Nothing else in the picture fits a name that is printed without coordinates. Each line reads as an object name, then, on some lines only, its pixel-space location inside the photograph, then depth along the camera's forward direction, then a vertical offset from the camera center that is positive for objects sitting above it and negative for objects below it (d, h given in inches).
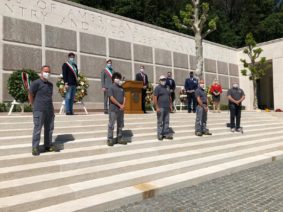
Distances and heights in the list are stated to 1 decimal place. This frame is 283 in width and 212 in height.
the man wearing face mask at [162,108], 246.7 +2.4
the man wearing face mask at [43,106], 177.1 +4.7
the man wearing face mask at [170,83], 363.7 +42.0
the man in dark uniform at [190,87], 399.7 +38.6
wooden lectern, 318.4 +20.5
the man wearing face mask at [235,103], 321.5 +8.1
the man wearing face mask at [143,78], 342.8 +47.6
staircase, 144.2 -42.8
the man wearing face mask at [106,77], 300.1 +43.5
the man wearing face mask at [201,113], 282.1 -4.2
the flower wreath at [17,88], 305.7 +32.3
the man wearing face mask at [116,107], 212.5 +3.6
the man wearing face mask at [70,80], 265.0 +35.5
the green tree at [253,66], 677.2 +125.7
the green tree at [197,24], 517.9 +195.7
